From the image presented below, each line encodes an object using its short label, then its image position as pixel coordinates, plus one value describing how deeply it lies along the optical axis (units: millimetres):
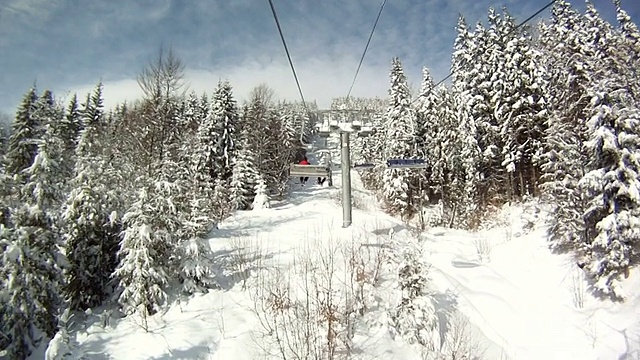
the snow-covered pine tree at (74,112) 38191
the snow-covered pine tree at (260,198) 25172
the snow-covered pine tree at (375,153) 35866
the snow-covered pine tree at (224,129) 30906
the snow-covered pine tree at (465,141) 24312
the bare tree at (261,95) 39081
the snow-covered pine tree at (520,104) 22109
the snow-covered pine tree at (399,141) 27859
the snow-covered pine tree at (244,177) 26938
